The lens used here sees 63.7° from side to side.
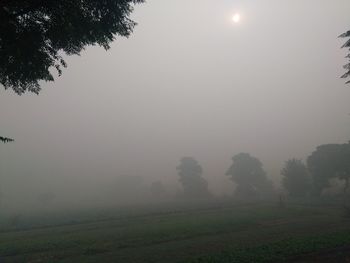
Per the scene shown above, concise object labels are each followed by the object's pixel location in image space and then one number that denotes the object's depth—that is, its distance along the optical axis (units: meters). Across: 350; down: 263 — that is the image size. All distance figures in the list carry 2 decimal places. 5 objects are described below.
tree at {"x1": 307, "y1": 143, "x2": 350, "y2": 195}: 79.94
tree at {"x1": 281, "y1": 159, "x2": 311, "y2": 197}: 87.28
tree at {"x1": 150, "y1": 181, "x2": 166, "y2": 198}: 145.25
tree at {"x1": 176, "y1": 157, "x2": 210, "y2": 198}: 122.81
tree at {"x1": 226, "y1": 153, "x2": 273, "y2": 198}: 111.50
